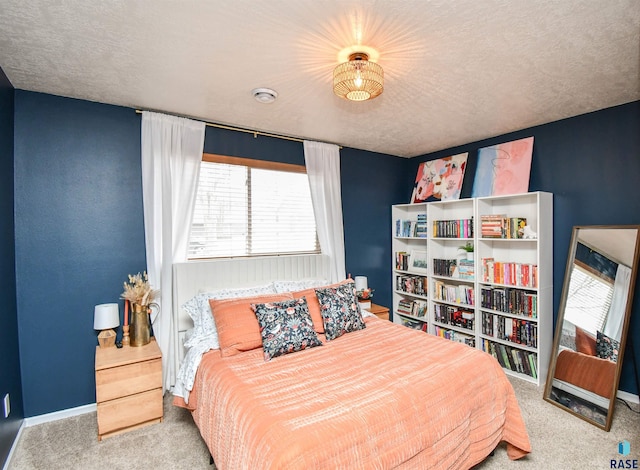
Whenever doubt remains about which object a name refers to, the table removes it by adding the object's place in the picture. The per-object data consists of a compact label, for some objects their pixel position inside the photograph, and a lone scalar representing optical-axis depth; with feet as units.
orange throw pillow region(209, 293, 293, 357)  7.81
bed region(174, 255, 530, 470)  4.86
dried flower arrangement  8.92
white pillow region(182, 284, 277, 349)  8.52
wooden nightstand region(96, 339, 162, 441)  7.75
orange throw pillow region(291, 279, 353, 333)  9.05
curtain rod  10.87
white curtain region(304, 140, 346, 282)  12.74
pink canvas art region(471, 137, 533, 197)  11.48
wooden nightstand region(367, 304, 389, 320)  12.76
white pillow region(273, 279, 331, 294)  10.69
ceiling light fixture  6.36
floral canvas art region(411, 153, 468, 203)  13.53
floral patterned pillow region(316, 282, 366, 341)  8.93
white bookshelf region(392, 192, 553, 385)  10.75
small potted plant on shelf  12.92
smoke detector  8.37
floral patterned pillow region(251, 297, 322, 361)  7.70
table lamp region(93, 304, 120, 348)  8.55
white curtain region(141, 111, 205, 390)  9.75
